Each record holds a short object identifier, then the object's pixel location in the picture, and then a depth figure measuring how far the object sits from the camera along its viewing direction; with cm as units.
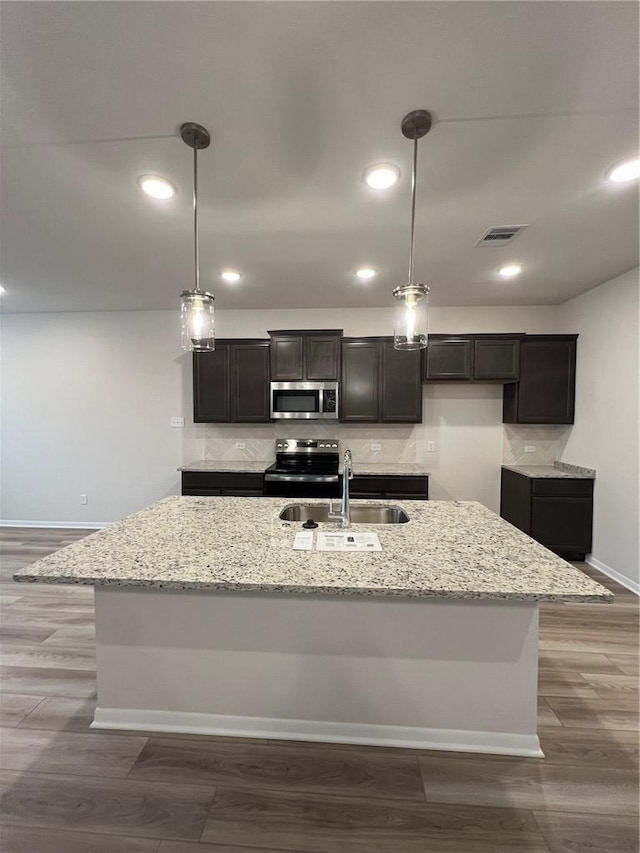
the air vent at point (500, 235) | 239
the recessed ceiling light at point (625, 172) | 177
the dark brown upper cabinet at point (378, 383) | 391
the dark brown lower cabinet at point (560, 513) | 352
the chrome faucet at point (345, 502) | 194
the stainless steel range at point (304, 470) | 367
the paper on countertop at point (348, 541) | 161
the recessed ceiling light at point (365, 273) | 311
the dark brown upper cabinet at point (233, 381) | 401
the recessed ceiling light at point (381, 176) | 178
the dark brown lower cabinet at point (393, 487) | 367
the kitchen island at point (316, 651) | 152
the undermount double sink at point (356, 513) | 224
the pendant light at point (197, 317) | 183
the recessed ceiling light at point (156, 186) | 190
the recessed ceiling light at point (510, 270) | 304
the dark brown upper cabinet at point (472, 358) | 382
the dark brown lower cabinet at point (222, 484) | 374
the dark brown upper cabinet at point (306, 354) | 390
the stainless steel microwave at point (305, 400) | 388
